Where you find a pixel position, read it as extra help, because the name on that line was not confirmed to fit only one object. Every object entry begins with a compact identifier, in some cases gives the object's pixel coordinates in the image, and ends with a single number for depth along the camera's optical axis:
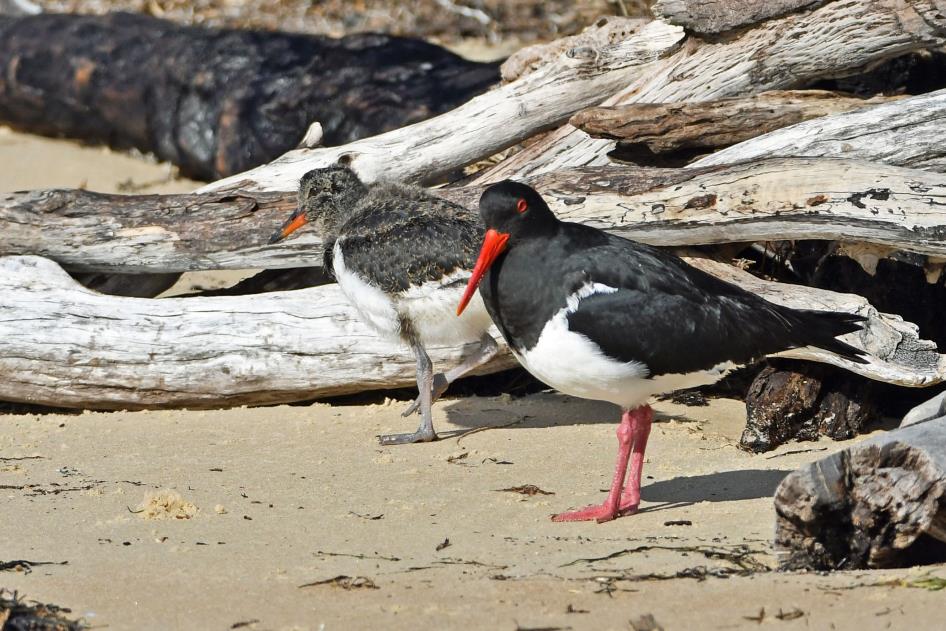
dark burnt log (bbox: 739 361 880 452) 12.27
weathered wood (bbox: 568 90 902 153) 13.18
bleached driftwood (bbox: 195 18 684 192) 14.99
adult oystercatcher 9.66
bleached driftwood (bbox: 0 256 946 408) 13.37
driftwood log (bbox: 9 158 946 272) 11.78
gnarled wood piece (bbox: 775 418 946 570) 7.95
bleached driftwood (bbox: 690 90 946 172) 12.77
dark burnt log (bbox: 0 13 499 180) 19.06
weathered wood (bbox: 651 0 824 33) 13.50
